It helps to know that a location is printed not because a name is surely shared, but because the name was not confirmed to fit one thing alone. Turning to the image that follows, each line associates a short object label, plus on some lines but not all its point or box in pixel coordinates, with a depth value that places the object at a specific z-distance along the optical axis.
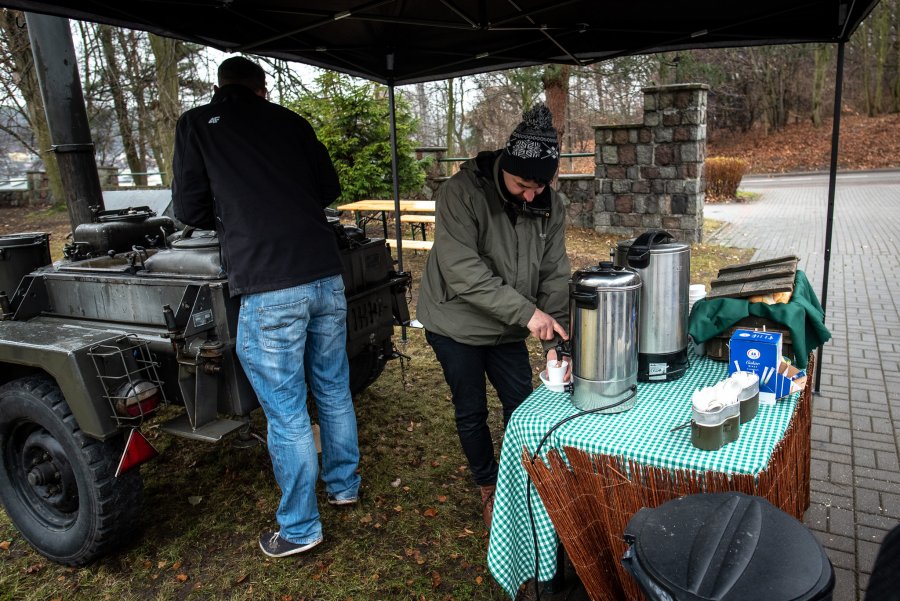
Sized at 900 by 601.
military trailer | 2.52
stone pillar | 9.12
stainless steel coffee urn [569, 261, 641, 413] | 1.90
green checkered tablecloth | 1.72
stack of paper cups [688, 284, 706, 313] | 2.55
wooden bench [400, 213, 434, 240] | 8.48
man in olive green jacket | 2.37
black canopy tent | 3.25
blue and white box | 1.98
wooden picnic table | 8.50
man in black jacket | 2.49
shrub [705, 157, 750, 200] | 15.92
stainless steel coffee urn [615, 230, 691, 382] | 2.08
